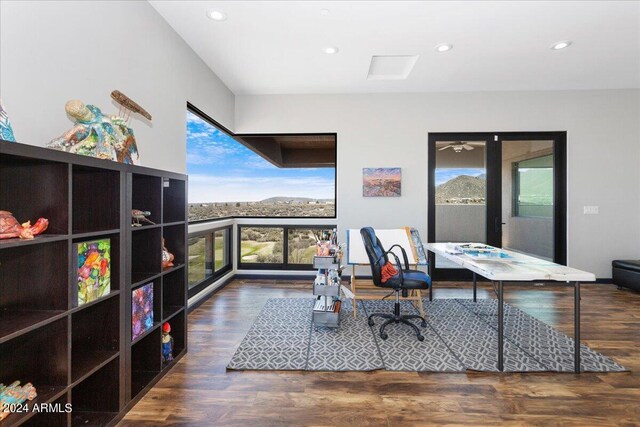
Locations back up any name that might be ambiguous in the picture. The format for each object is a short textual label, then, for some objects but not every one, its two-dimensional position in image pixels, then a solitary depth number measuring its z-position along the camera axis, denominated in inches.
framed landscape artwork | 196.5
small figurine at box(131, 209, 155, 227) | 81.8
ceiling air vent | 152.6
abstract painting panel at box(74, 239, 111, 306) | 63.4
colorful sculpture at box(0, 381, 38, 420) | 51.5
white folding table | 90.5
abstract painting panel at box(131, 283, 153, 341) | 79.7
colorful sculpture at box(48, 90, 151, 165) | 68.7
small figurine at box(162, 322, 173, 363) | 97.0
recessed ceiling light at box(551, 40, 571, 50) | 133.9
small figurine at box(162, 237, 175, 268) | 95.3
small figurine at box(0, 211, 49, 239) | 51.6
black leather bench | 171.6
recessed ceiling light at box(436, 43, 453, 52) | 135.3
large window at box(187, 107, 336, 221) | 203.2
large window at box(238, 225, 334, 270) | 209.2
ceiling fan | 200.4
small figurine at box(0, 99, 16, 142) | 52.0
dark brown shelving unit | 58.9
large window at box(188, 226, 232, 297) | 158.6
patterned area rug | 98.2
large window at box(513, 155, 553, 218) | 198.7
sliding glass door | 198.2
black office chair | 119.2
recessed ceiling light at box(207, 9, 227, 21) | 111.2
